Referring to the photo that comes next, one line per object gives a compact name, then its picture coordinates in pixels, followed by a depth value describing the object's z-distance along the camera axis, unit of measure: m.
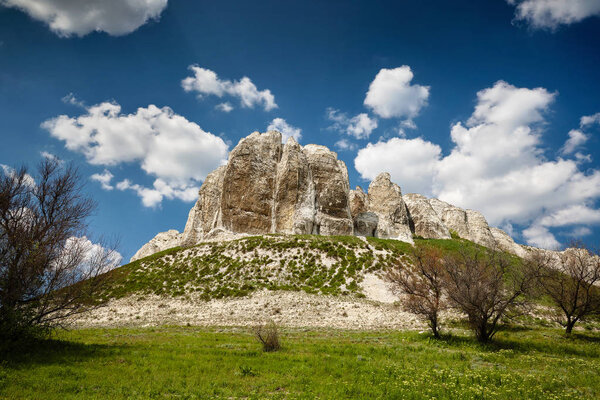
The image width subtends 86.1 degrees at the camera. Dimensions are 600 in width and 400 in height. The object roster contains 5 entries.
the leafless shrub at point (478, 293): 17.44
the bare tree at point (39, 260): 13.27
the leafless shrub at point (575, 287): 21.59
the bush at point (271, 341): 15.75
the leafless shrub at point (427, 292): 19.47
